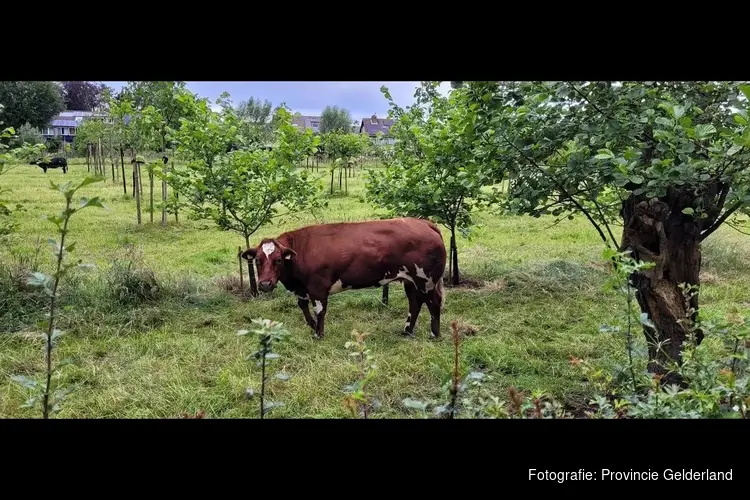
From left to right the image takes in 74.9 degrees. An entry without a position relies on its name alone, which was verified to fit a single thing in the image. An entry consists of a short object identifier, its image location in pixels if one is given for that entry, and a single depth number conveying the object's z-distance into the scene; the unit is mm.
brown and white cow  5320
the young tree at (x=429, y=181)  6234
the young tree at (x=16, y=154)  4078
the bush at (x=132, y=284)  5582
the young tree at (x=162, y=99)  8969
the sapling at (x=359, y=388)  1300
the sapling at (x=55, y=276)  1265
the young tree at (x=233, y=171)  6070
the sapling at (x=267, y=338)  1366
